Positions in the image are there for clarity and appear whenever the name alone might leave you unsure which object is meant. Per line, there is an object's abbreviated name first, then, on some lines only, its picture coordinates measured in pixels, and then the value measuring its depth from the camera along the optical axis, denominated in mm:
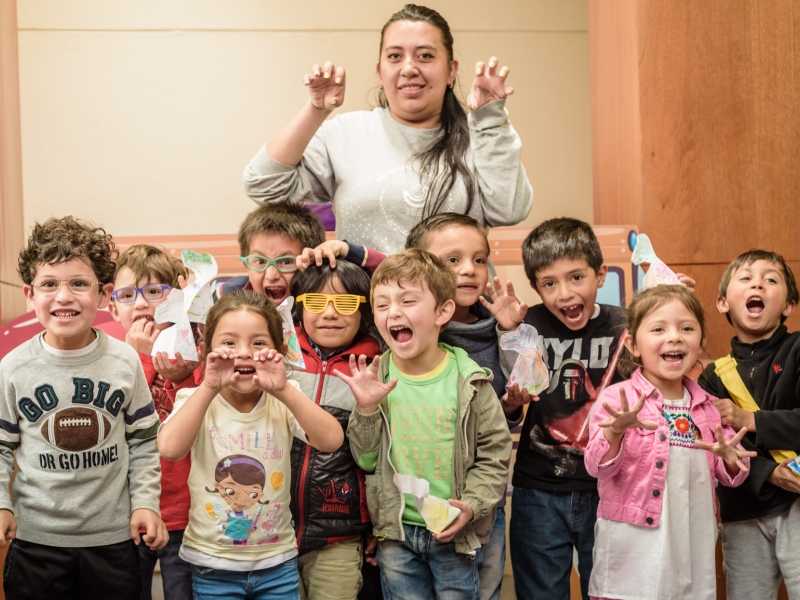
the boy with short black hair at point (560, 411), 2561
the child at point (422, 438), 2299
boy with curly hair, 2160
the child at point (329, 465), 2379
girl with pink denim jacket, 2322
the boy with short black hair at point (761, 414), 2543
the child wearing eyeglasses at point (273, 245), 2639
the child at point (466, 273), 2570
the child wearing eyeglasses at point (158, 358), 2416
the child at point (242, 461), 2188
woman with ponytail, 2701
